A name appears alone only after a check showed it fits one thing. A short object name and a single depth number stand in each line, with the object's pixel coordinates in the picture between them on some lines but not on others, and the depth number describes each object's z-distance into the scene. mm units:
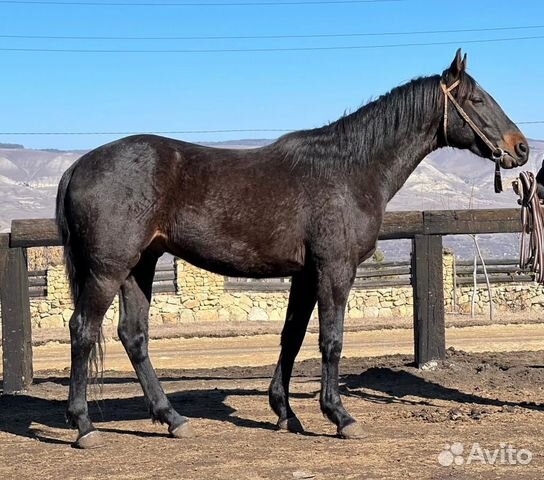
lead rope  6883
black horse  6074
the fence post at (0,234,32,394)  8172
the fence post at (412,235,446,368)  8695
